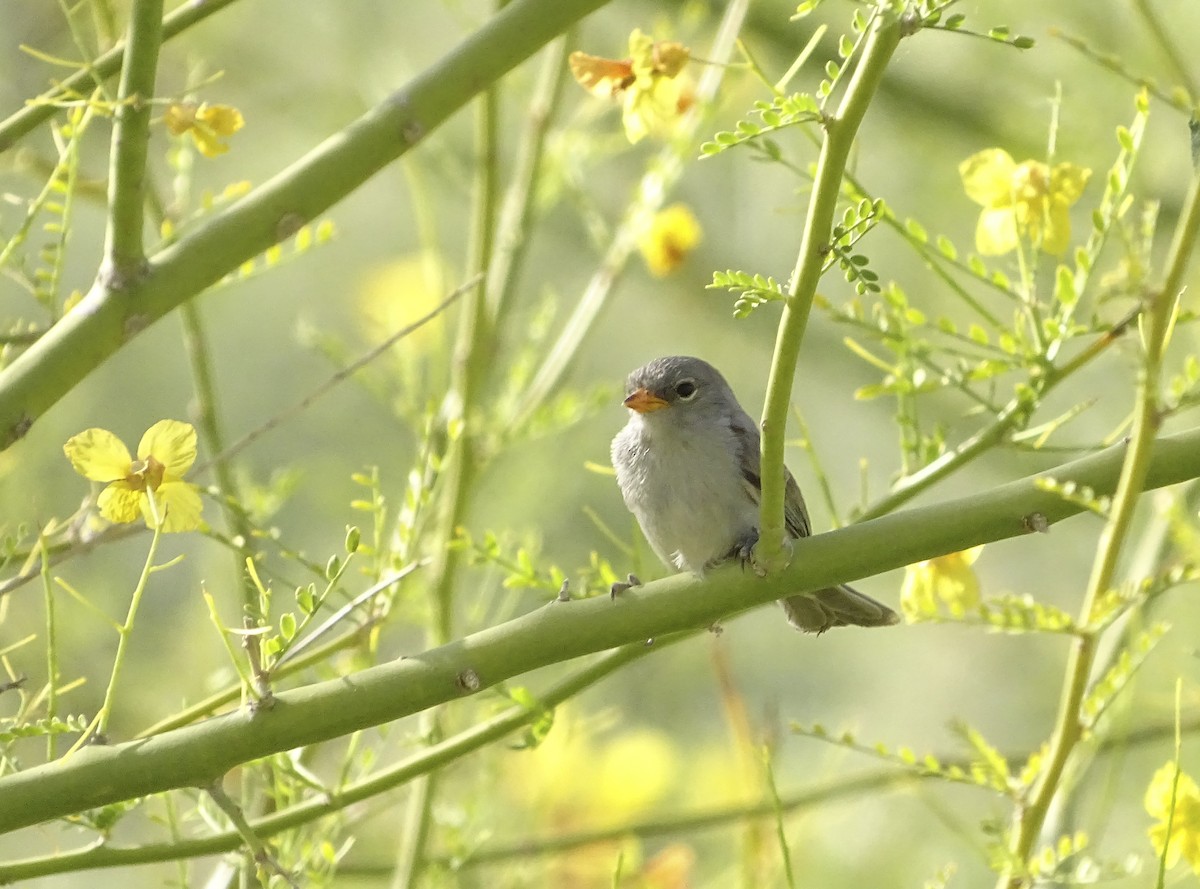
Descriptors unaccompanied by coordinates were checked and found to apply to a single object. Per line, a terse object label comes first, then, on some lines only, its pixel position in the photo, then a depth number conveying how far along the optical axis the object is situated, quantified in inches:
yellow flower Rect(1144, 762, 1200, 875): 195.0
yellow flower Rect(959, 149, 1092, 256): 216.5
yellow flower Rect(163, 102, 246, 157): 208.1
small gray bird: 296.0
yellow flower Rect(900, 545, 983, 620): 213.9
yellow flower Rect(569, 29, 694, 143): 206.1
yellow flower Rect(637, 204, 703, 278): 309.0
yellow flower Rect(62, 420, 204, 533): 184.2
